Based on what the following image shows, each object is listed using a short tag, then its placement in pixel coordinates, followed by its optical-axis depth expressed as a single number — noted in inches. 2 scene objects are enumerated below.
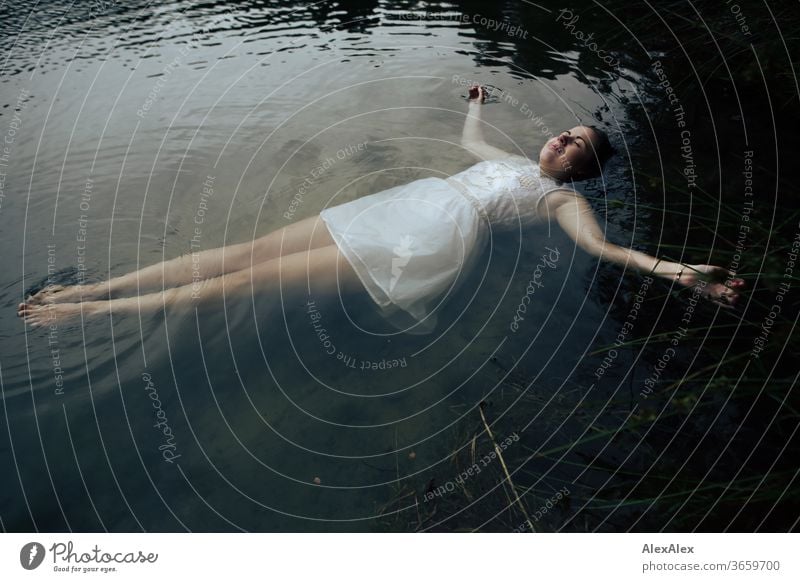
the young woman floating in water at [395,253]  112.7
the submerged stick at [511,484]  83.1
